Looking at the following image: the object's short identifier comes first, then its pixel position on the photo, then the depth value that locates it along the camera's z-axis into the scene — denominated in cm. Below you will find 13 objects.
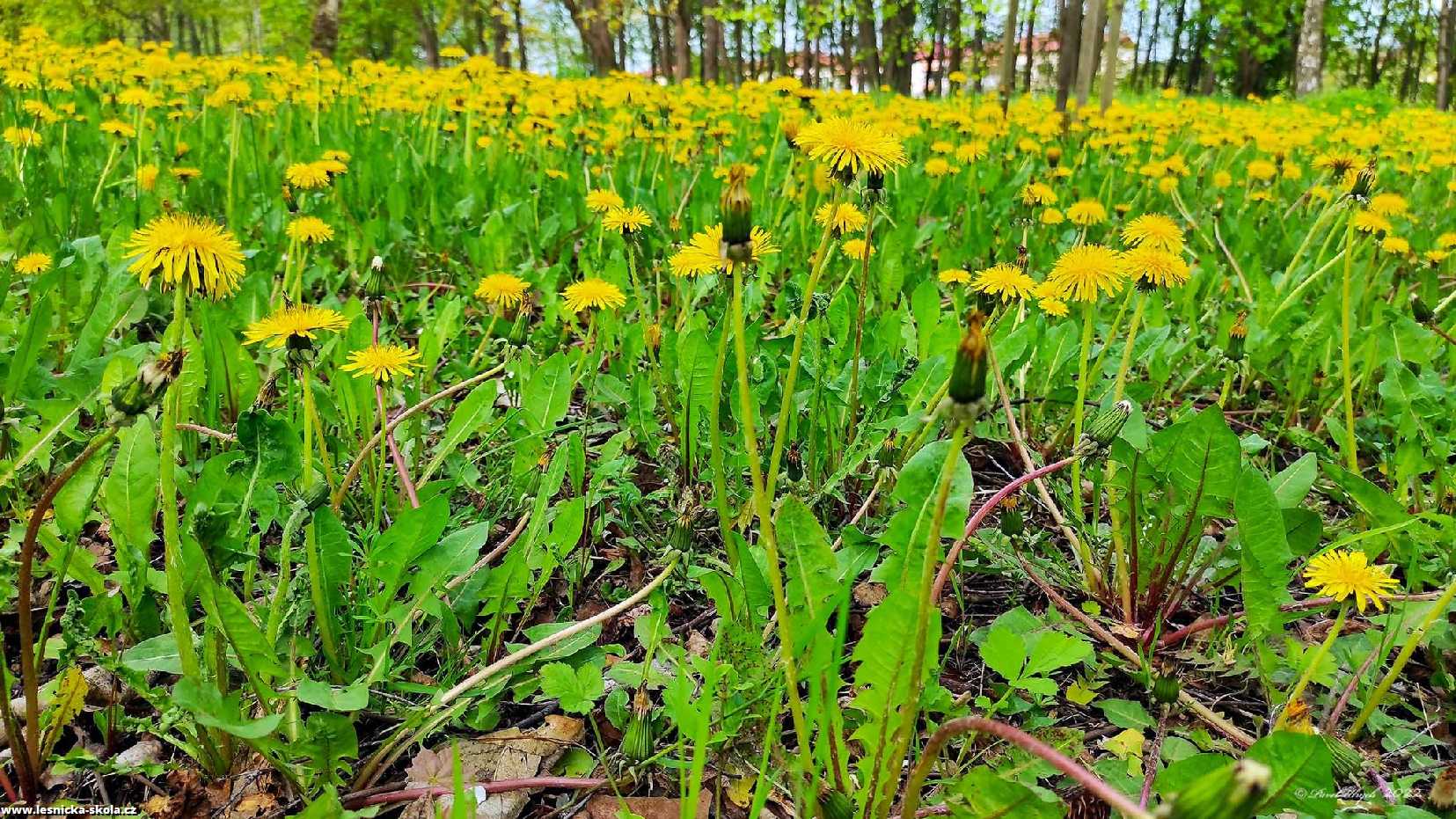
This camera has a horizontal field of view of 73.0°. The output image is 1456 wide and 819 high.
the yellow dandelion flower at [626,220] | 61
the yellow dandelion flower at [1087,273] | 47
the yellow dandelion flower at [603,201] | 66
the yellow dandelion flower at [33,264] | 63
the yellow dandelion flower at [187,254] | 35
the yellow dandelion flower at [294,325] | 42
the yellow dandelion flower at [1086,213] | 74
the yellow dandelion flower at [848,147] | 44
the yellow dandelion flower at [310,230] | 61
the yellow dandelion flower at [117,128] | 82
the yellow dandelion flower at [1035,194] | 80
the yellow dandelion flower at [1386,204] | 81
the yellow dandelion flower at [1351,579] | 36
